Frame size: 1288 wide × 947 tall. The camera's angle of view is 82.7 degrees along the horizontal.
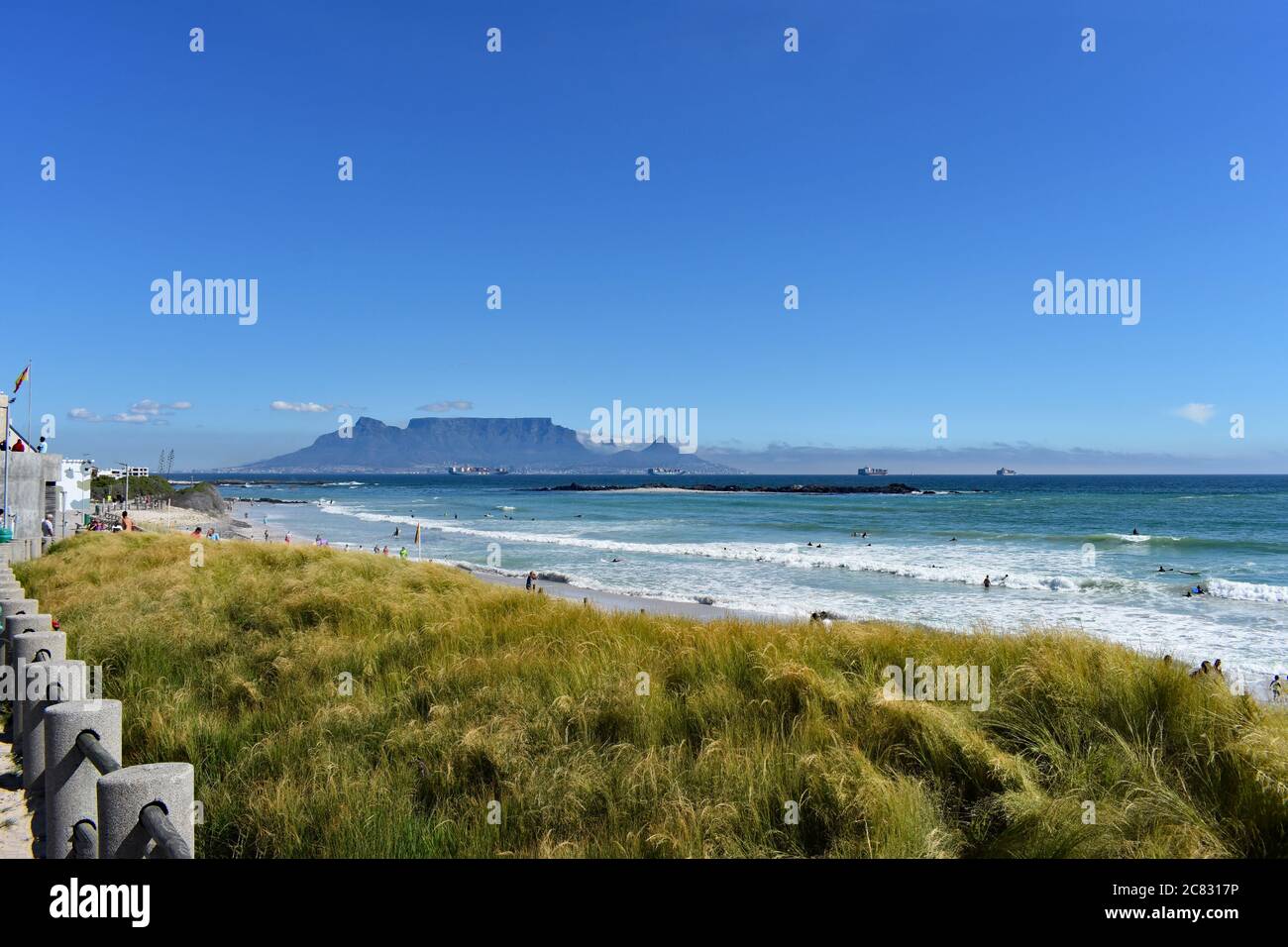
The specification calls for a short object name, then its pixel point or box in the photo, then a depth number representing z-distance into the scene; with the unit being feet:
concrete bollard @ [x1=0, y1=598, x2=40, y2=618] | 22.26
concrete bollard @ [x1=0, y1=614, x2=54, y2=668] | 19.52
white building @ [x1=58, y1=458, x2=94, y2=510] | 148.97
